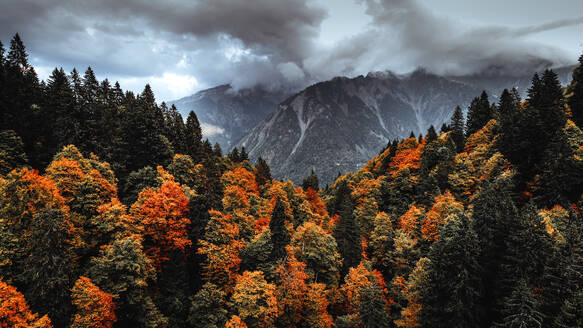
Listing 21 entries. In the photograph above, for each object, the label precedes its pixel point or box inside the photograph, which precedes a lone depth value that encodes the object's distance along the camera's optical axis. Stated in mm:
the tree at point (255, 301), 33781
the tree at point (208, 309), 34531
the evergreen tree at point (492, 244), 28938
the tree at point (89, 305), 26281
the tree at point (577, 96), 49844
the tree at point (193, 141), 72125
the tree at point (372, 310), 31812
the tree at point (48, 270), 25766
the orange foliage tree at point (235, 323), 31931
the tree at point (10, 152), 39906
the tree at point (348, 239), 49281
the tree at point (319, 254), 43844
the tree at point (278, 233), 42688
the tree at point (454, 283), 27375
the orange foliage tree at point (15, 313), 22672
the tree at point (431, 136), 74938
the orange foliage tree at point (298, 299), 36750
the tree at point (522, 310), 22984
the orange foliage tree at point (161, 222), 37781
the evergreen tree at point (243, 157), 102762
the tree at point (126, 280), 29750
